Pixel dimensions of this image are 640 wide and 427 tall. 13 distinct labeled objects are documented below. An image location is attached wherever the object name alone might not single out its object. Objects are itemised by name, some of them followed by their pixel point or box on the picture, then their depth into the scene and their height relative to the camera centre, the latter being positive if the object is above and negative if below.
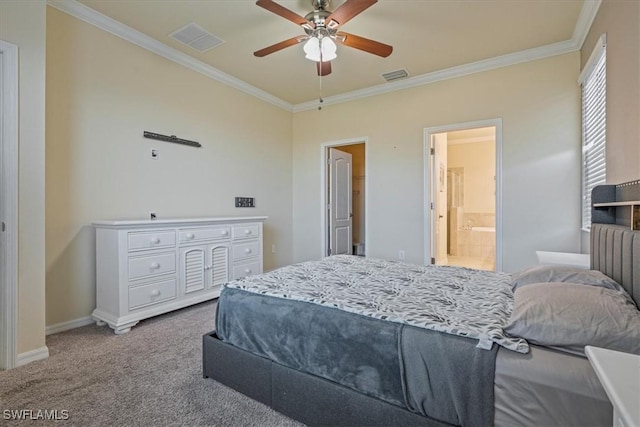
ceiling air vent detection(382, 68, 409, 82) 3.84 +1.76
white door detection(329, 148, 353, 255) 5.06 +0.15
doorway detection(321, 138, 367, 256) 4.91 +0.15
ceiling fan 2.20 +1.42
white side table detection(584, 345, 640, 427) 0.57 -0.37
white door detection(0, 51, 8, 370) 1.96 -0.30
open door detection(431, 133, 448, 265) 4.01 +0.25
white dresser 2.54 -0.50
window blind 2.41 +0.79
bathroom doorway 5.48 +0.27
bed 1.01 -0.54
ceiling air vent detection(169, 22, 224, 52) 2.93 +1.76
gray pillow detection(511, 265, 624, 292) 1.46 -0.34
